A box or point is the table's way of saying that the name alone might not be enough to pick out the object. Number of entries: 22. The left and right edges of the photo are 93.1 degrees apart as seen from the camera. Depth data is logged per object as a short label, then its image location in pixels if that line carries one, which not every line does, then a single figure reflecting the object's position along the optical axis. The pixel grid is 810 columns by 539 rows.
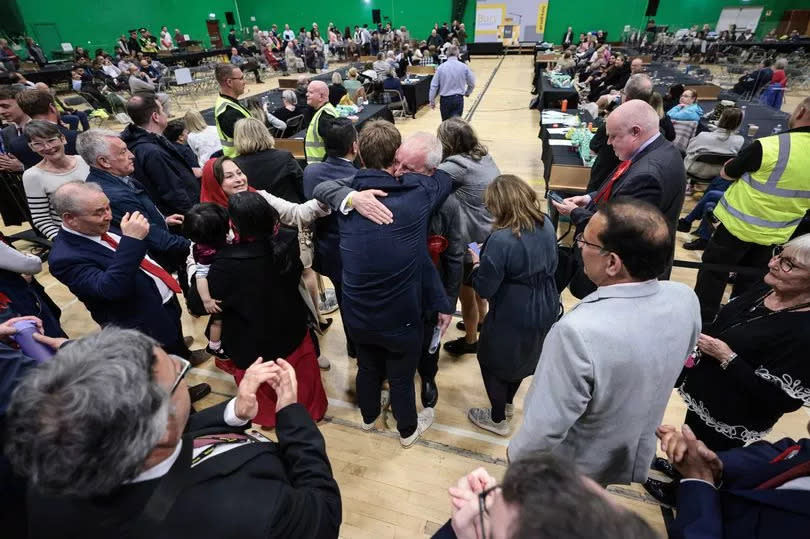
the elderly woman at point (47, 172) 2.57
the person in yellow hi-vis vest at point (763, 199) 2.31
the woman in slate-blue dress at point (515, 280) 1.78
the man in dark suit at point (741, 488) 0.89
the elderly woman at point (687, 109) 4.69
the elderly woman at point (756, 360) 1.39
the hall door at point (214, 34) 21.70
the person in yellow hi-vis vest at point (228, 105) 3.39
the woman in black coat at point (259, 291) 1.75
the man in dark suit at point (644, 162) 2.20
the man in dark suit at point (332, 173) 2.21
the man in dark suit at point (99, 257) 1.83
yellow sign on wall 20.05
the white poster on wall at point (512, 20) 20.19
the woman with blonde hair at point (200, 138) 3.90
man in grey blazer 1.11
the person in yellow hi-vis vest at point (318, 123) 3.46
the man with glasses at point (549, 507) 0.55
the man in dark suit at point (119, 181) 2.31
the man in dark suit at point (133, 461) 0.68
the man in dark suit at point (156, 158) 2.86
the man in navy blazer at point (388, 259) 1.69
